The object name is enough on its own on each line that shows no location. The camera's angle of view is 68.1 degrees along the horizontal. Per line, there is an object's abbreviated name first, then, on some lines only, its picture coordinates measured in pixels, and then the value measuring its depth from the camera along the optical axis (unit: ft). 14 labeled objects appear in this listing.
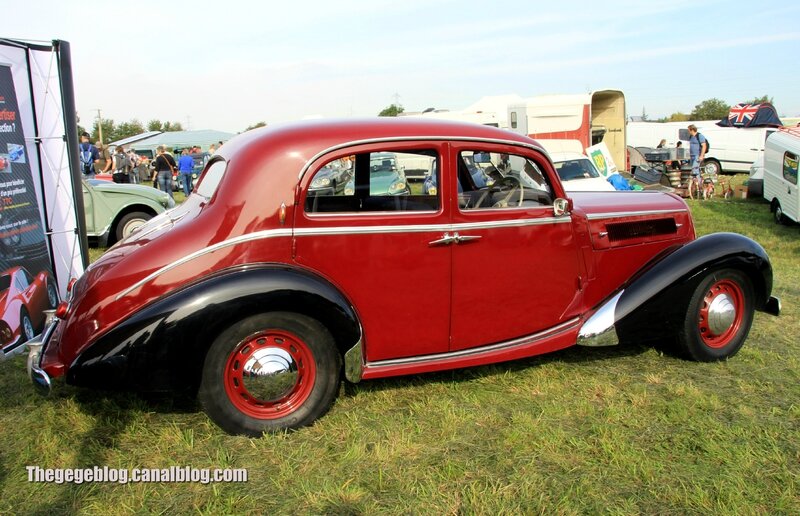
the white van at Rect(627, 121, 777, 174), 70.23
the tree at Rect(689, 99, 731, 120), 187.52
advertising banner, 15.01
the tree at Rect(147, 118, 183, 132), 285.43
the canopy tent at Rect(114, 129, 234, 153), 113.19
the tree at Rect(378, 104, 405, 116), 189.35
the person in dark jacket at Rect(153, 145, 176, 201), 48.03
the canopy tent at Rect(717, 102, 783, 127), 72.13
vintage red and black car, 10.26
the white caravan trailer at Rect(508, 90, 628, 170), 52.34
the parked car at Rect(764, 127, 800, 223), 35.12
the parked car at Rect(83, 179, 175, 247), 30.09
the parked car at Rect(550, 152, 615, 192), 38.40
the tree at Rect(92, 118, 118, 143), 254.00
